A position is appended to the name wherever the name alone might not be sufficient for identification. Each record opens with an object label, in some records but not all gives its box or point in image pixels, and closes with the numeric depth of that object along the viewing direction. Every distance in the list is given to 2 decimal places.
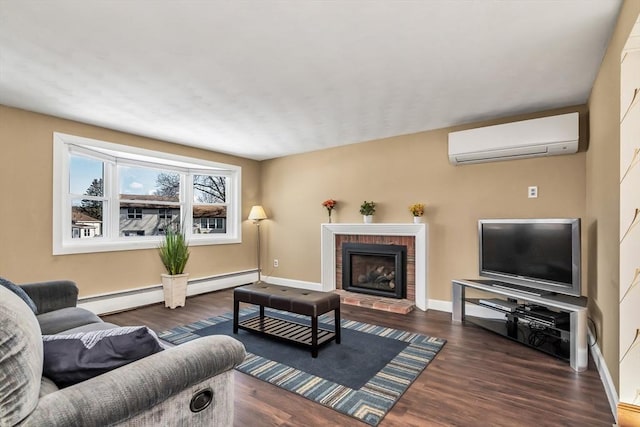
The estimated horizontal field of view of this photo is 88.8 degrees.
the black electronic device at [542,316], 2.83
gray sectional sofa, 0.95
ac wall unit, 3.20
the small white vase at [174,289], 4.45
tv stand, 2.53
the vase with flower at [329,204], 5.16
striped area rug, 2.08
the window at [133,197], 3.92
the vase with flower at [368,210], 4.74
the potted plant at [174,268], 4.46
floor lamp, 5.87
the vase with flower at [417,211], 4.32
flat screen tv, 2.92
